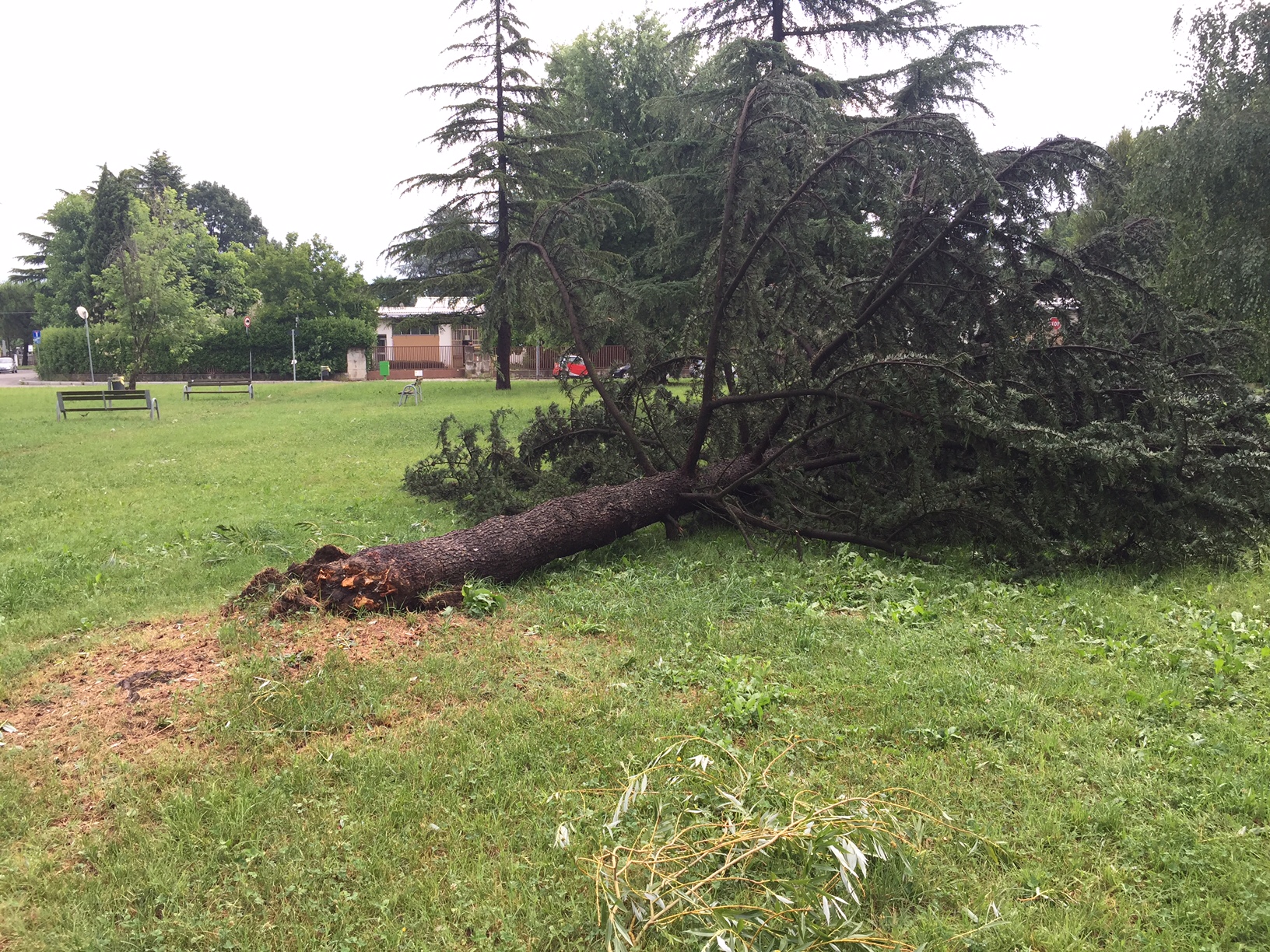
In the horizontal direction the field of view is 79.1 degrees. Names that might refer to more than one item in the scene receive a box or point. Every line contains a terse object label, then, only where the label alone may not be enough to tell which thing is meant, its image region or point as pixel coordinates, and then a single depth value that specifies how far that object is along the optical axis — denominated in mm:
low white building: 42719
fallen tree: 4930
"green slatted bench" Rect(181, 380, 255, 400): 24050
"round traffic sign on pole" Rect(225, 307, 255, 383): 34822
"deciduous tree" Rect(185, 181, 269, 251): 63281
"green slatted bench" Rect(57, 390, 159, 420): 17047
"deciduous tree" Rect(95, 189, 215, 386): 26297
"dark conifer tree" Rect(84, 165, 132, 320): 39438
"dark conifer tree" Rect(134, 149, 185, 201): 49781
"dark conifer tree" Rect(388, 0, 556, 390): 22484
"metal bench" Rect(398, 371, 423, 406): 22203
